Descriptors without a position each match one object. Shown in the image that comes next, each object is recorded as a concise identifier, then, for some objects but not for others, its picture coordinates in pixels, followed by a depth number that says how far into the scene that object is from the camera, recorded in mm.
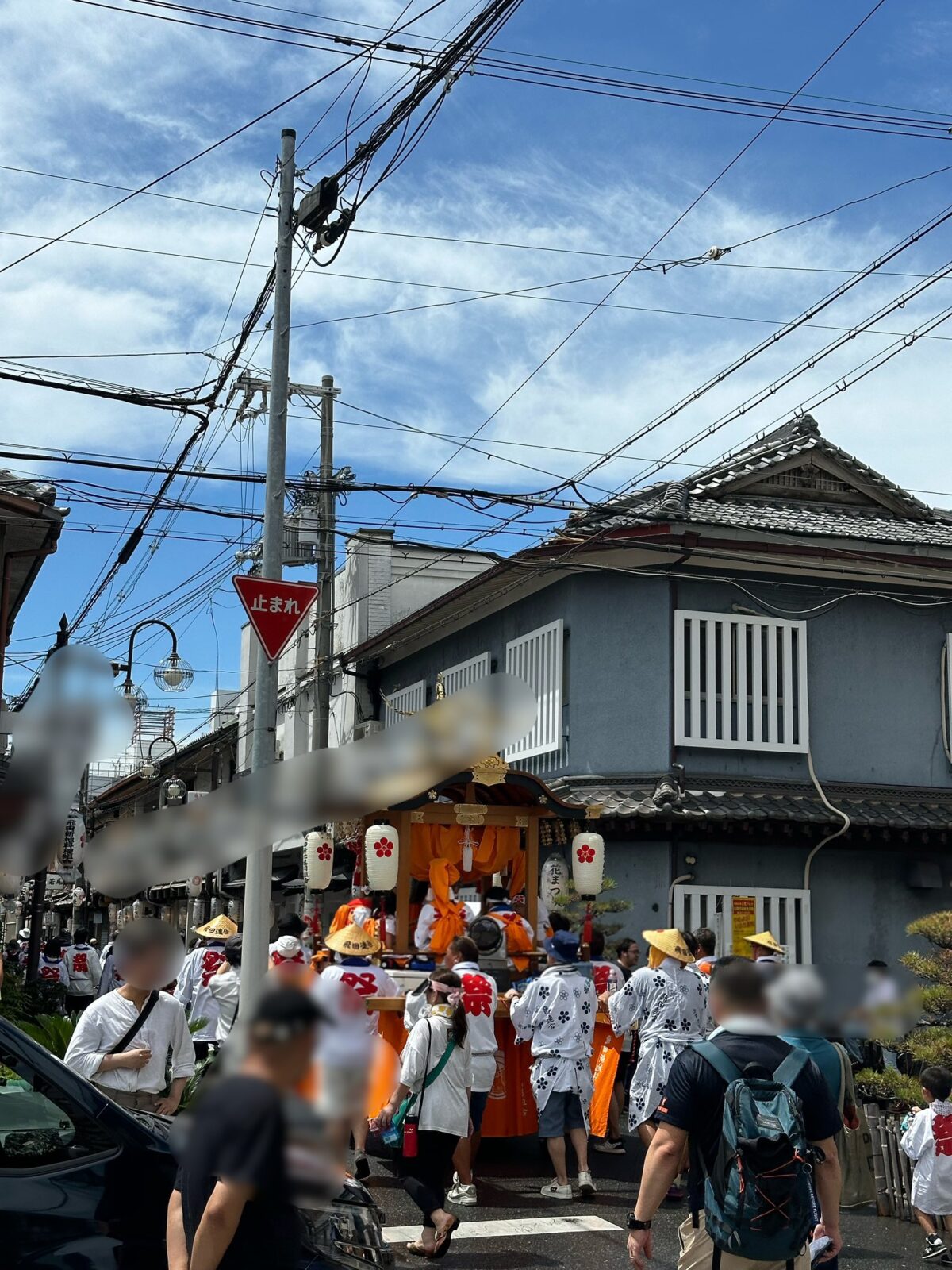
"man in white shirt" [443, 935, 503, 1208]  9984
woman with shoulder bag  7578
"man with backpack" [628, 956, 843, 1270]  3805
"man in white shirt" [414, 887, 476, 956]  14273
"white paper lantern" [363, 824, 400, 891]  14141
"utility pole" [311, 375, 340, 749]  15773
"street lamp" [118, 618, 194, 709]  14367
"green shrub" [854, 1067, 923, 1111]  9188
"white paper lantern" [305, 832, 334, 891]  16516
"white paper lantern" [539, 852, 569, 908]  15891
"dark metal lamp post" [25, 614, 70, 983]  14492
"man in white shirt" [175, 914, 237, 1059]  11133
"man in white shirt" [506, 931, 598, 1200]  9898
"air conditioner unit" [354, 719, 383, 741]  21353
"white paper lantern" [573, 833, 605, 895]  15180
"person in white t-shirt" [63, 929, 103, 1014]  18234
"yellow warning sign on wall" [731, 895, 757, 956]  17859
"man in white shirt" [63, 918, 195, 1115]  5660
